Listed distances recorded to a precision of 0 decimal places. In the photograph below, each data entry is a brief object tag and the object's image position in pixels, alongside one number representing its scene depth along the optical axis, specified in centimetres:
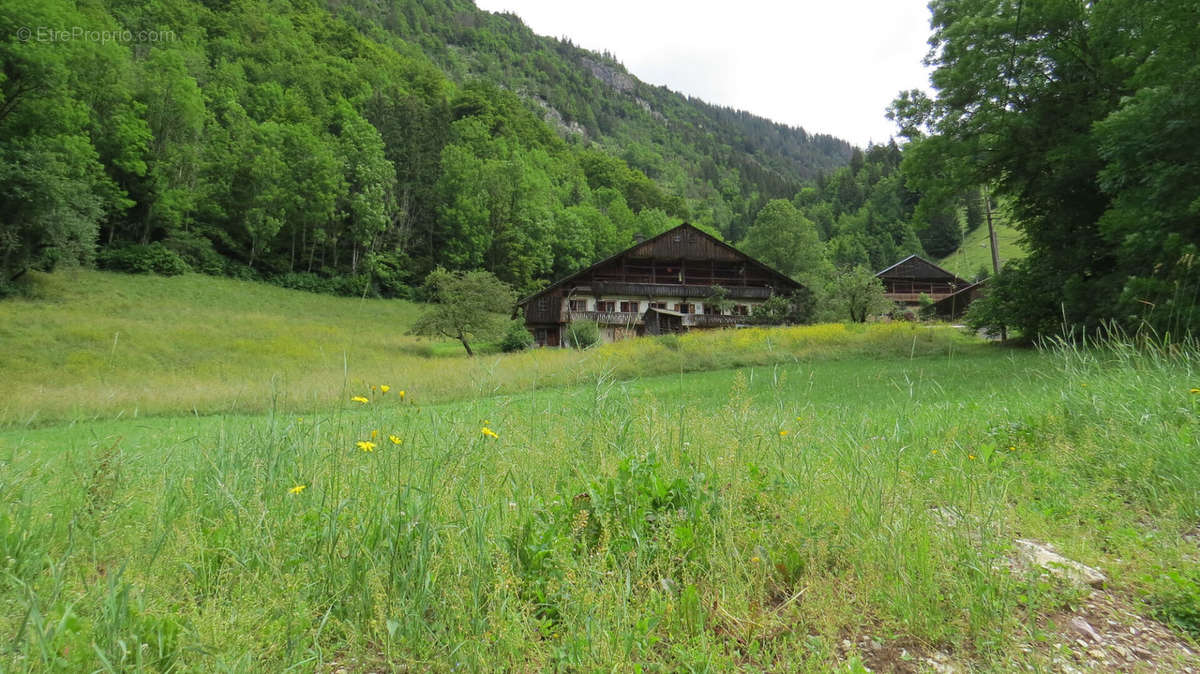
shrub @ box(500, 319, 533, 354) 3762
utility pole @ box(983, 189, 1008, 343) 2166
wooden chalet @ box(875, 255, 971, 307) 5934
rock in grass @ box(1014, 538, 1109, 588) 223
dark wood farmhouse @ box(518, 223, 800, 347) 4159
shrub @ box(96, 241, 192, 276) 4081
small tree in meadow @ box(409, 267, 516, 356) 3441
